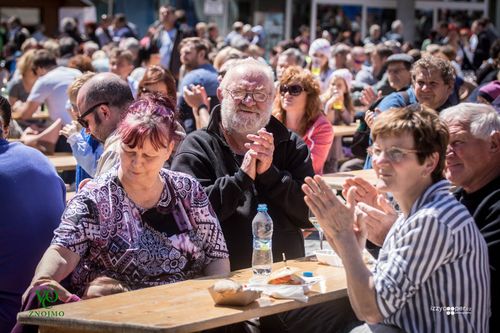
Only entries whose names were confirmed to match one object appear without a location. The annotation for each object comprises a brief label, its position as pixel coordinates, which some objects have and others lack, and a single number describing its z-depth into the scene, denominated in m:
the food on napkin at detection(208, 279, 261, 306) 3.47
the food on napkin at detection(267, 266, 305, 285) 3.82
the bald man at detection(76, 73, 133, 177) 5.15
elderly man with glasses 4.79
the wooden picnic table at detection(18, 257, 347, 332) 3.27
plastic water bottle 4.46
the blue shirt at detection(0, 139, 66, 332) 4.23
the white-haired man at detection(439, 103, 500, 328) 3.99
